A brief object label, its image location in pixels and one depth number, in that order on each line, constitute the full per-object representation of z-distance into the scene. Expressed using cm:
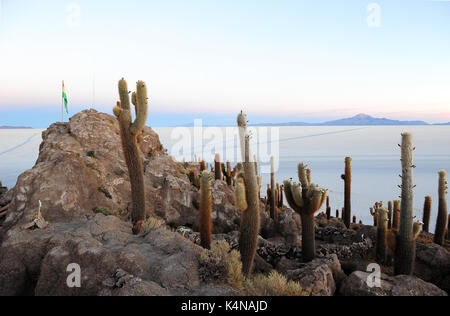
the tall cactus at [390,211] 2341
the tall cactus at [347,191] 2144
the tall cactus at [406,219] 1143
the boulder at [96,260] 755
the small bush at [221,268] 780
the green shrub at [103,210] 1446
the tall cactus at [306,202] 1327
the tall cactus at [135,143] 1230
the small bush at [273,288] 729
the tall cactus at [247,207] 971
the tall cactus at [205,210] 1074
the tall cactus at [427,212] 2058
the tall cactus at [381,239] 1479
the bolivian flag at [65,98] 2080
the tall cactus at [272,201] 2383
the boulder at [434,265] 1294
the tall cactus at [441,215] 1819
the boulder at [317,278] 830
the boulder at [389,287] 823
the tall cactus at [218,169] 2559
